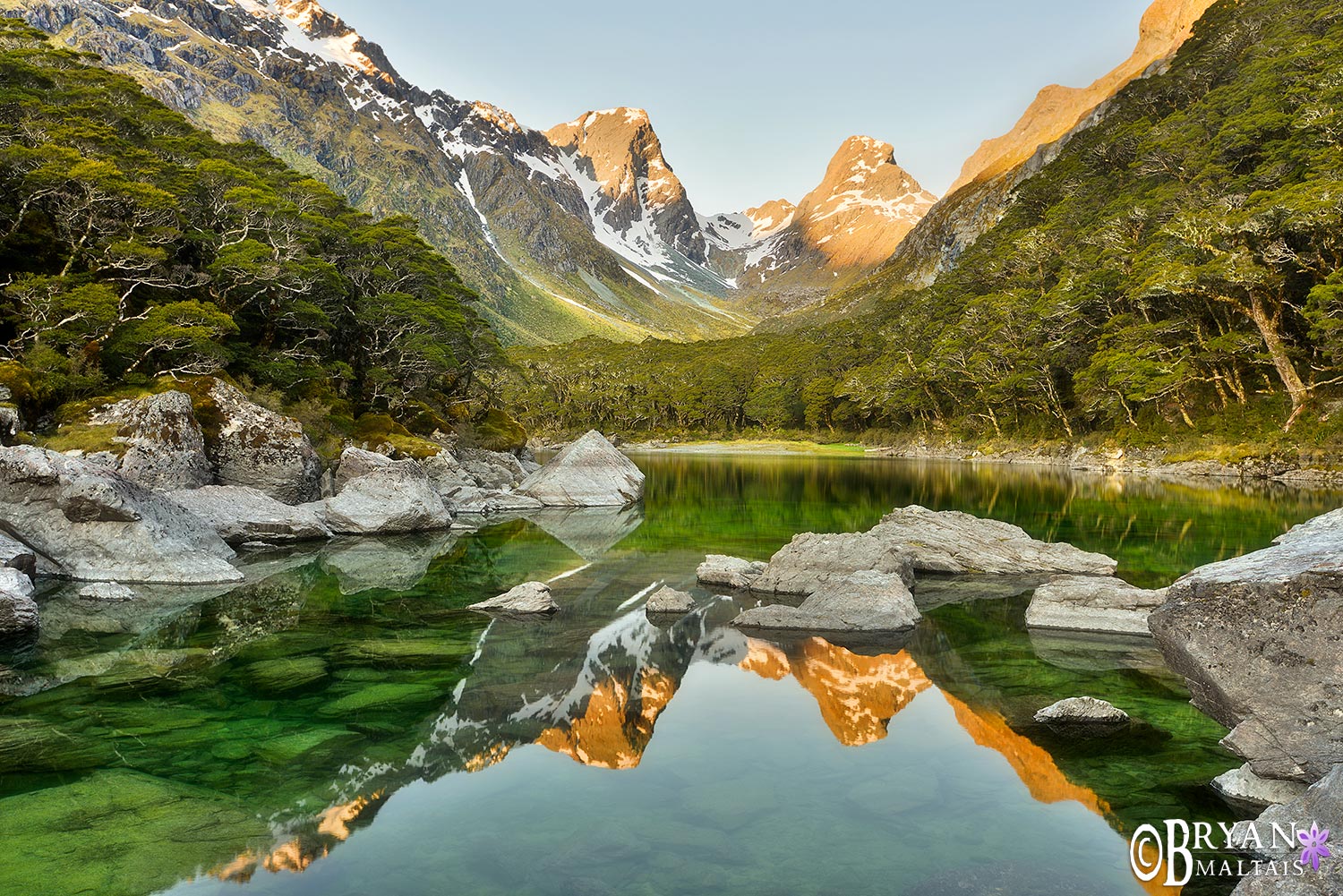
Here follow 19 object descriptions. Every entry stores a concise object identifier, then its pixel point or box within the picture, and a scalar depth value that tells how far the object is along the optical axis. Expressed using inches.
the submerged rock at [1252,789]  291.3
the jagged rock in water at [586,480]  1644.9
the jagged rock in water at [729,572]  771.4
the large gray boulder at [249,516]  951.6
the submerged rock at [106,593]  644.1
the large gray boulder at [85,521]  690.8
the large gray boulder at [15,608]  514.9
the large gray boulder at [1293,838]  198.8
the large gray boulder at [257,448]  1101.1
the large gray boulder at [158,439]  935.0
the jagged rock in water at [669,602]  666.8
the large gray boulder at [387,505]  1136.8
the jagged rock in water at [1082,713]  390.6
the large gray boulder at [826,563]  721.6
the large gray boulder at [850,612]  601.6
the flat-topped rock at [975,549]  804.0
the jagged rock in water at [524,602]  663.8
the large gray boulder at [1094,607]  584.4
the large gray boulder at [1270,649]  277.6
